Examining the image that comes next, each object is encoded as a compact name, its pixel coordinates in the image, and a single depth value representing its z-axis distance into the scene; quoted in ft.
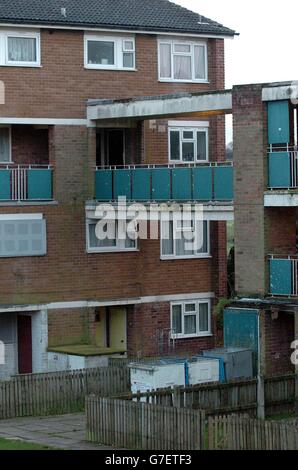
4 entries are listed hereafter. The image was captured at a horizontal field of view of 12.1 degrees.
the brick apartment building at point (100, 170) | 126.41
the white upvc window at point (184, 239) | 136.36
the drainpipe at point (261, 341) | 110.52
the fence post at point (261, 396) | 103.91
